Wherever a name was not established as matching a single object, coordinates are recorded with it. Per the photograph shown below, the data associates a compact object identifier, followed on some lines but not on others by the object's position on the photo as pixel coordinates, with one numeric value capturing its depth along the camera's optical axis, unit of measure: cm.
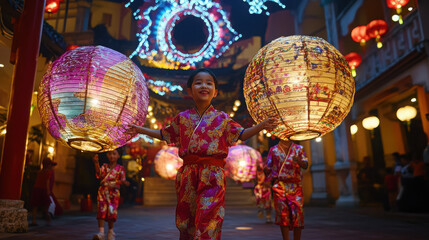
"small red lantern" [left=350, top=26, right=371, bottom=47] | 1050
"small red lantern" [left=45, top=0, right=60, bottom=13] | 865
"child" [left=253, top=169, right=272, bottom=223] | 761
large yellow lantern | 244
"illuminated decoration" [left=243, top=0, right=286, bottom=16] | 1083
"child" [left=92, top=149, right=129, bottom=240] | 456
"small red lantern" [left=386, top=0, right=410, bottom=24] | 920
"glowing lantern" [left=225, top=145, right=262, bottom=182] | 956
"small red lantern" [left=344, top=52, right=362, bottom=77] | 1130
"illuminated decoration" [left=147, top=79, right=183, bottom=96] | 1614
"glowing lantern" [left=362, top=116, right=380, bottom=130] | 1019
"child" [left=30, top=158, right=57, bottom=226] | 670
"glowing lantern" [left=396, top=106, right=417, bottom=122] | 899
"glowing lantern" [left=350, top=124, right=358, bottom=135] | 1183
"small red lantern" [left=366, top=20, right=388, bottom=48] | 1011
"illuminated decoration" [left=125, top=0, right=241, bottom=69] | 1359
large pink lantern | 240
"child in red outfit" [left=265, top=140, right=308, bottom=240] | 371
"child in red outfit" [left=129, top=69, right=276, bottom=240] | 206
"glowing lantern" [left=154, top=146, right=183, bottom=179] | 1115
